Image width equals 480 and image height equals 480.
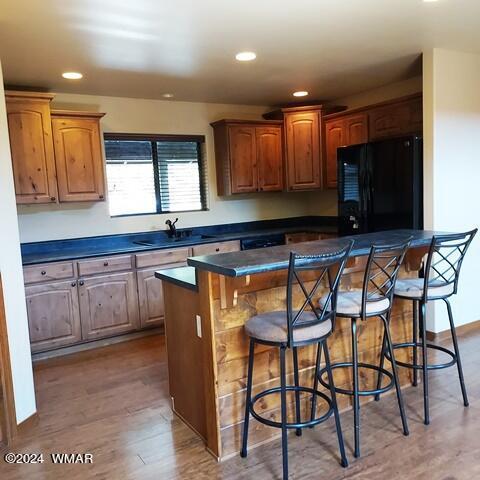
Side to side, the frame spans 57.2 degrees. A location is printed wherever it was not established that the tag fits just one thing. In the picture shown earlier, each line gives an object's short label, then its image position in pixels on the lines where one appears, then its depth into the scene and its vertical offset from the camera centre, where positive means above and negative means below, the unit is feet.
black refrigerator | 12.23 +0.01
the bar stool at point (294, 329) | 6.34 -2.13
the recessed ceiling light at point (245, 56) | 10.99 +3.43
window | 15.53 +0.84
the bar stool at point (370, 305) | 7.37 -2.02
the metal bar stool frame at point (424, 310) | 8.15 -2.55
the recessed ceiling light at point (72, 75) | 12.04 +3.46
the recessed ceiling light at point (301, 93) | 15.74 +3.48
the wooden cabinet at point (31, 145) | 12.25 +1.62
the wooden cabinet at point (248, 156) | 16.47 +1.36
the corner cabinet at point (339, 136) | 15.20 +1.85
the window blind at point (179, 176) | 16.44 +0.75
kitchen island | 7.18 -2.53
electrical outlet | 7.50 -2.22
